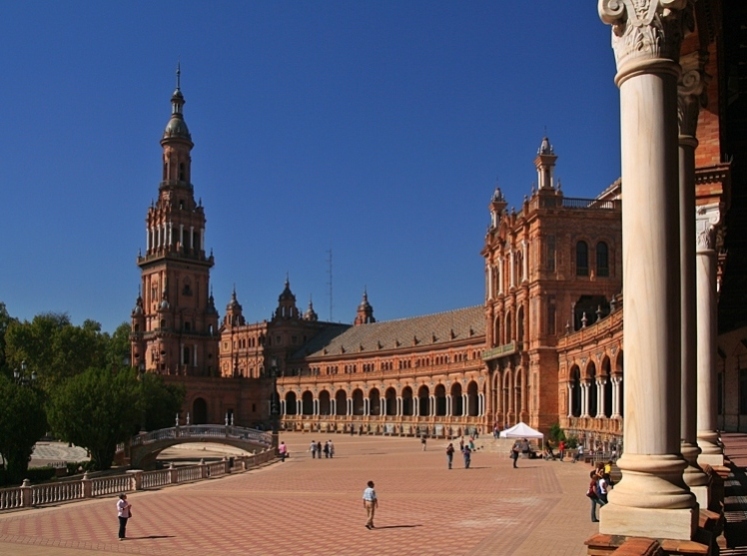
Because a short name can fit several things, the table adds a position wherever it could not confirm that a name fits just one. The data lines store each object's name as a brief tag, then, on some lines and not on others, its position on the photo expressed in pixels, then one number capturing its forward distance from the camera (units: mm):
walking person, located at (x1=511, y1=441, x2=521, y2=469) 48688
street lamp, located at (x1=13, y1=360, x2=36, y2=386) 89062
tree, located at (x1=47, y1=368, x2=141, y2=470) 60500
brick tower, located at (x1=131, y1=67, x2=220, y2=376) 126562
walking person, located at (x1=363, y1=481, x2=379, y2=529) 24844
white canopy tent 51688
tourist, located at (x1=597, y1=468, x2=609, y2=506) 23406
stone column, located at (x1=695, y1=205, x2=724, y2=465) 17359
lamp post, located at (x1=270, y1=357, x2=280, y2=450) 126456
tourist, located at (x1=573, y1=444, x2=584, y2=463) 50953
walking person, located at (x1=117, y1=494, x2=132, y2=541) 25203
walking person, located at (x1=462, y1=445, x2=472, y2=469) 48375
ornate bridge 67125
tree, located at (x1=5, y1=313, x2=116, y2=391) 87938
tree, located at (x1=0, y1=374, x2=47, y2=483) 51375
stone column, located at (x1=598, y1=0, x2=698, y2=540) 8375
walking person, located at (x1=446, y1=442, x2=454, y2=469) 48188
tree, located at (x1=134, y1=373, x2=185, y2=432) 86938
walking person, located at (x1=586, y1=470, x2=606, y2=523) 23422
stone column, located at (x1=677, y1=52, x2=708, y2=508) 11211
